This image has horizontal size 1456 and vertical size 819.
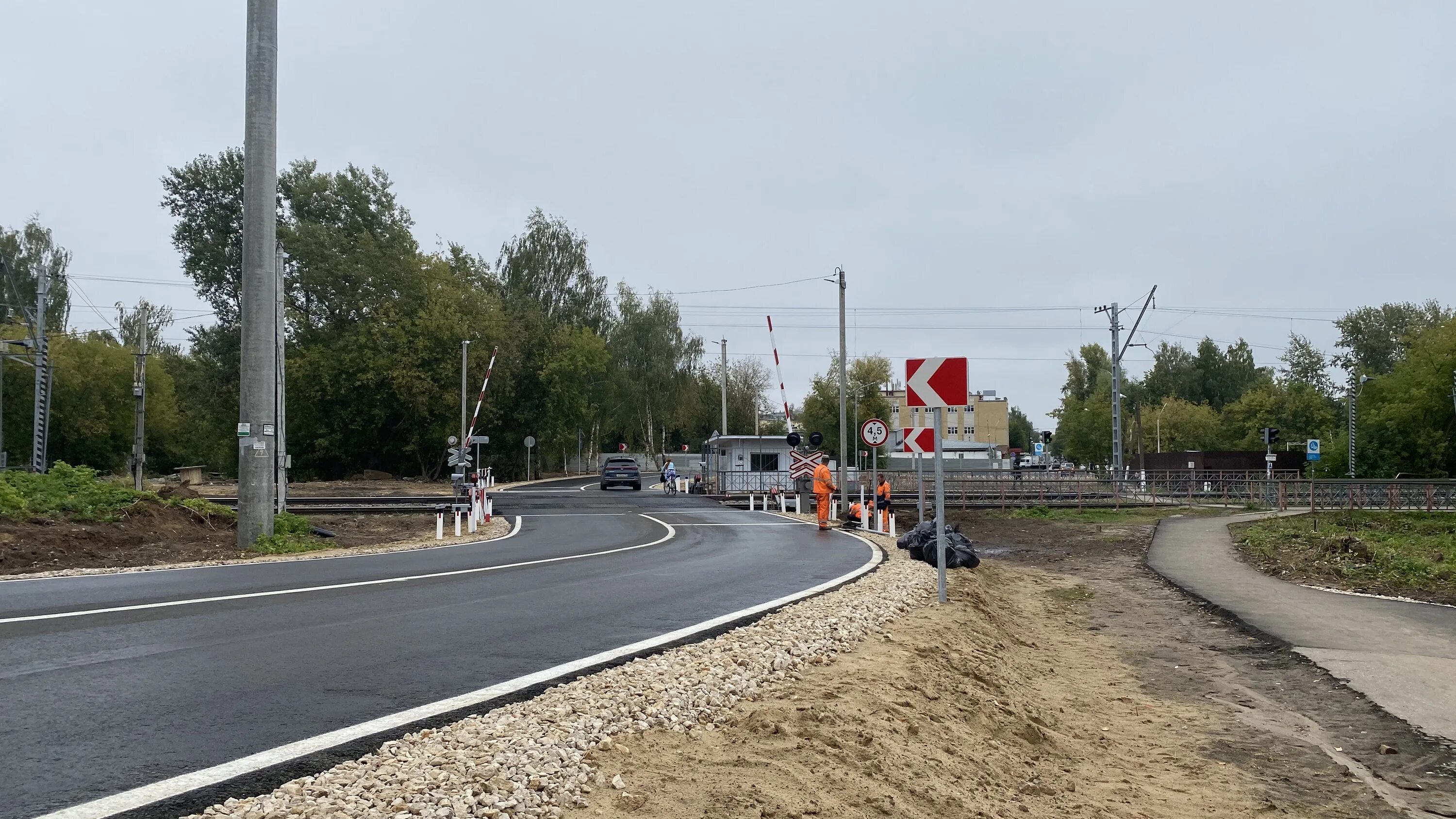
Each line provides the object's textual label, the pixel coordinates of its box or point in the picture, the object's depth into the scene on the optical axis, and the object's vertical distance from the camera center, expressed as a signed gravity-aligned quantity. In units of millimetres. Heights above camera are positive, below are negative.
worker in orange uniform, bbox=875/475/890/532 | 26297 -1421
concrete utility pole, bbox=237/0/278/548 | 18031 +2974
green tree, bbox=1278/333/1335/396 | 92625 +7047
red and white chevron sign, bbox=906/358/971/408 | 11406 +694
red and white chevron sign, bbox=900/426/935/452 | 14344 +93
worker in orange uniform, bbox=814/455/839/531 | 26173 -1046
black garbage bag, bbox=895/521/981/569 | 15711 -1565
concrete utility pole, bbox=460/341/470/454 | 55594 +3011
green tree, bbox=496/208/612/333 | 78500 +13262
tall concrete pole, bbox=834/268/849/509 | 29469 +266
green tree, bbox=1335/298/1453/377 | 89438 +9444
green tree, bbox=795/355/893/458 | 77062 +3714
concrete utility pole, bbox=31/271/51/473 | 35000 +2564
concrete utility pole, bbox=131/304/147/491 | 38000 +984
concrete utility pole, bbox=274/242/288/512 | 22438 +980
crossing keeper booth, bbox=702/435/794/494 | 44969 -532
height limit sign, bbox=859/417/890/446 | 26203 +341
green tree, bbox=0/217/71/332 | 71375 +12409
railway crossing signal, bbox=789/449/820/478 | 30834 -528
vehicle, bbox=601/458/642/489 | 51875 -1303
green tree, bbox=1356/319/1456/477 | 52500 +1452
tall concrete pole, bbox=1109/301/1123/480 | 45219 +1530
